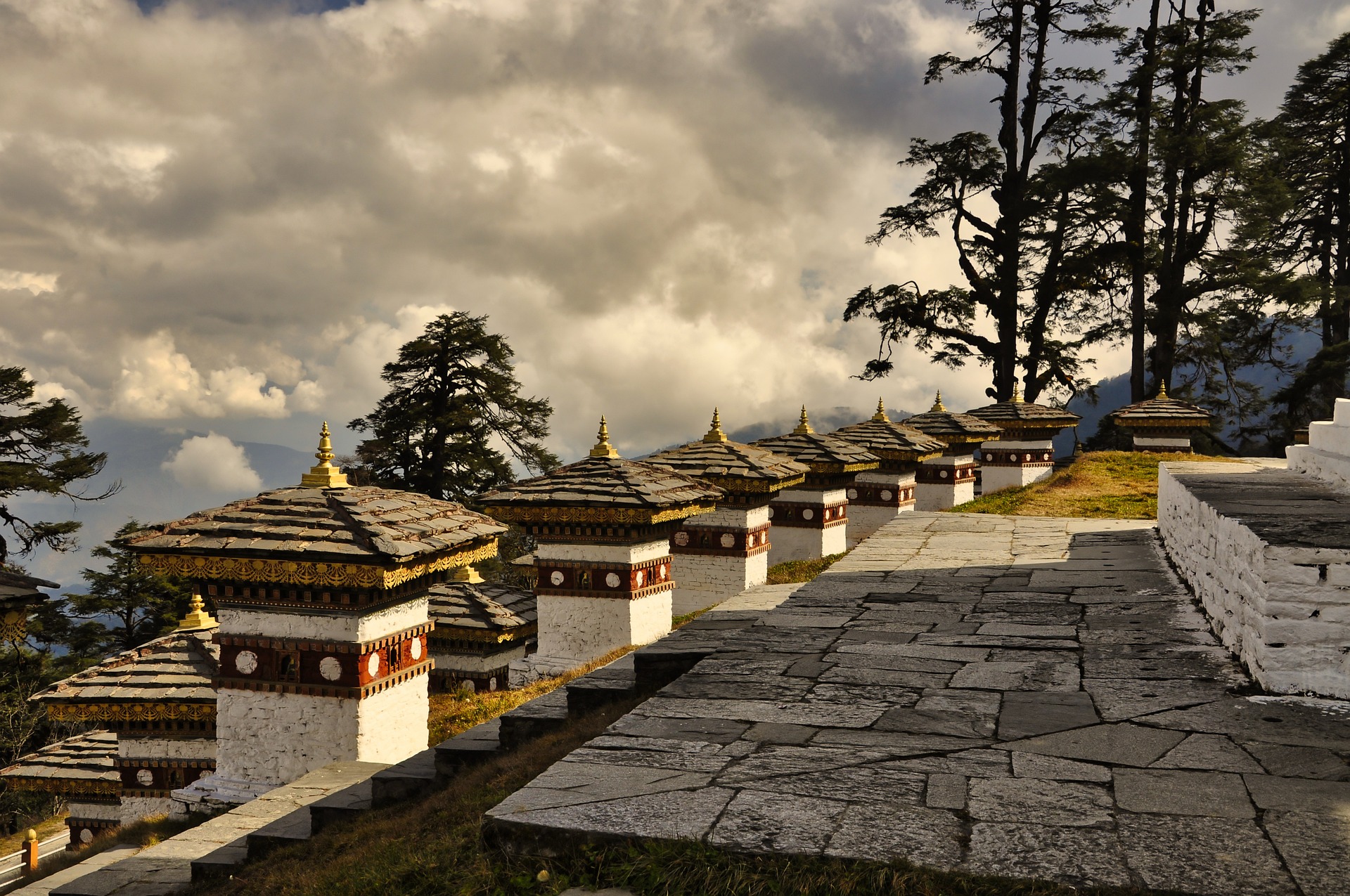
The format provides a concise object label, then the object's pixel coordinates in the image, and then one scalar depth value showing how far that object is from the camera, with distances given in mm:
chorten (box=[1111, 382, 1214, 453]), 22031
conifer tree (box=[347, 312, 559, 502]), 32375
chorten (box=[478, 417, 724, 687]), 9586
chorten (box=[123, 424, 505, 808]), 7852
